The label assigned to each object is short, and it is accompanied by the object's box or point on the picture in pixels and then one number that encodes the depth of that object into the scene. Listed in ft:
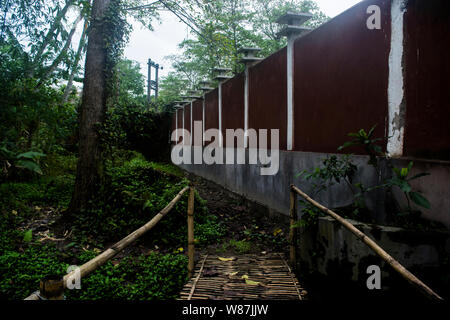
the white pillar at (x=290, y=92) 18.78
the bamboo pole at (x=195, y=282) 9.62
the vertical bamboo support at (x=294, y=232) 13.08
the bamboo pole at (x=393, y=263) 5.12
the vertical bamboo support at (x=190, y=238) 12.26
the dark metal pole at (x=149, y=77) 94.47
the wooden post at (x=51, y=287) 4.30
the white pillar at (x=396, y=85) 11.18
